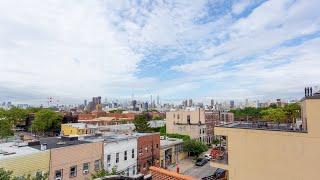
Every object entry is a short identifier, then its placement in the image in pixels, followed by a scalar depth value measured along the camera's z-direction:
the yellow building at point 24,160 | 15.27
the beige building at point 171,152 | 31.28
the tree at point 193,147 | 36.51
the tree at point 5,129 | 40.06
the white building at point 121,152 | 21.88
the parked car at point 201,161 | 33.03
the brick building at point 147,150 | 25.82
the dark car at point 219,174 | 23.02
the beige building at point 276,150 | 8.33
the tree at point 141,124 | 44.73
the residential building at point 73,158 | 17.67
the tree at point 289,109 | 38.99
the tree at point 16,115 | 55.95
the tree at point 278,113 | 39.21
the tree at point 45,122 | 49.15
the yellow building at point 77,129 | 39.78
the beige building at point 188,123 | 46.60
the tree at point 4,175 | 11.35
